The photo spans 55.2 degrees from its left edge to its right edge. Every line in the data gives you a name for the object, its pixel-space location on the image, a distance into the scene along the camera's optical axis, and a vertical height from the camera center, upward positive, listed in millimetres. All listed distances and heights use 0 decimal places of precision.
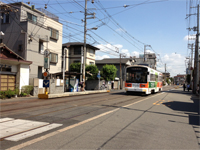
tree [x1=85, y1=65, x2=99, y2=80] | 38062 +1868
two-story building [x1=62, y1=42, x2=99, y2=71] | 41812 +5809
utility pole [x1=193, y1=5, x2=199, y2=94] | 29198 +1356
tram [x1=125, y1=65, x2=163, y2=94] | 19969 +86
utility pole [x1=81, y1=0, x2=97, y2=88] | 26016 +8080
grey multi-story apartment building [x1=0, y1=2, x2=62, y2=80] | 22531 +5400
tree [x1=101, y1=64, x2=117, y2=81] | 39938 +1579
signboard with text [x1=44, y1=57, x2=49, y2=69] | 17619 +1479
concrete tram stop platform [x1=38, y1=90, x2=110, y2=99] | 16795 -1556
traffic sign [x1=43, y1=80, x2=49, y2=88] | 17061 -363
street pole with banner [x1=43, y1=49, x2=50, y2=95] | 17078 +1287
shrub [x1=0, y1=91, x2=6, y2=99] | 16188 -1396
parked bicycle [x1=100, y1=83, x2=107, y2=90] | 37119 -1367
